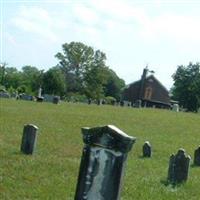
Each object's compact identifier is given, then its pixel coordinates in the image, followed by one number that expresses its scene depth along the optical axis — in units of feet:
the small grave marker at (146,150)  63.31
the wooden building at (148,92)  399.03
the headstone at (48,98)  189.75
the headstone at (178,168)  47.14
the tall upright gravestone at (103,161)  22.91
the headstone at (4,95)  195.44
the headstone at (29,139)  53.52
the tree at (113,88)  502.09
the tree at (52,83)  305.12
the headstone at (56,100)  168.80
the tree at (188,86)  370.12
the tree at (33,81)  338.32
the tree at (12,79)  436.27
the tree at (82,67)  403.54
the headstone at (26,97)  195.80
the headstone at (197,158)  60.44
